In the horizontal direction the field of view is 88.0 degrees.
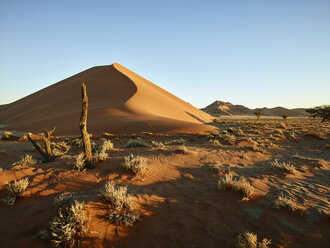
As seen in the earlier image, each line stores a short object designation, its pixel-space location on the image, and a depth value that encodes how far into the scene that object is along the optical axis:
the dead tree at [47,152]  6.70
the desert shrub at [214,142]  12.95
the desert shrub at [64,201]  3.58
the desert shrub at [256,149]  10.33
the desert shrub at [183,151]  8.63
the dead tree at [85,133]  5.85
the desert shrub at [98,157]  6.46
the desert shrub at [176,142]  13.41
